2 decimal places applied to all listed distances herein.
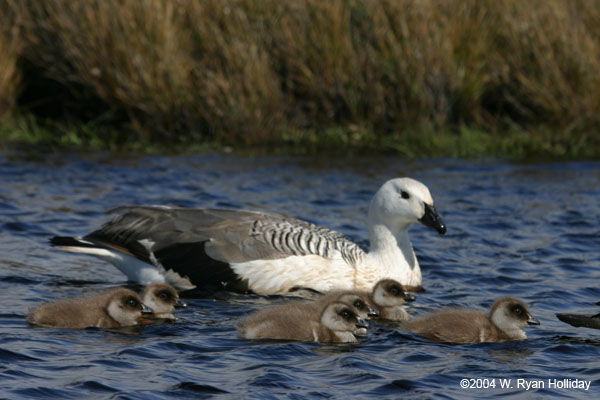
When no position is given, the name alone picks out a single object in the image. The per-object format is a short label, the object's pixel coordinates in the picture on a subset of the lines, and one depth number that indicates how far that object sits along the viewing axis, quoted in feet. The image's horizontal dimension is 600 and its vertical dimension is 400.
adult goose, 62.64
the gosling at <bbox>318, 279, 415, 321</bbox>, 58.18
